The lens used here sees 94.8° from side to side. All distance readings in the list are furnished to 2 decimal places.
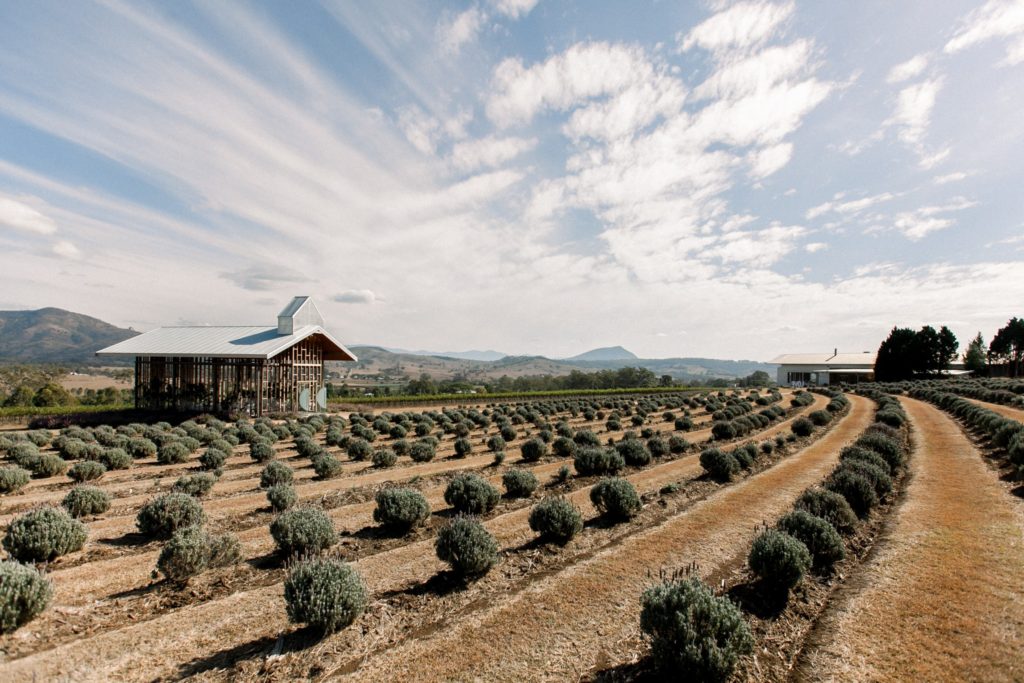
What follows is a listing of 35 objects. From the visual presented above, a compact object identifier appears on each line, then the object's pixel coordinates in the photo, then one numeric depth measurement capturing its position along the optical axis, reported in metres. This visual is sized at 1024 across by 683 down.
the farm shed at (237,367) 37.59
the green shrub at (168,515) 11.31
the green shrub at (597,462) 18.38
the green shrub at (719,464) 17.41
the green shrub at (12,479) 15.54
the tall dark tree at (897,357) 82.50
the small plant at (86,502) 12.92
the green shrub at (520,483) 15.47
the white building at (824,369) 94.38
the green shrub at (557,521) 11.00
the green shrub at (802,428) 28.12
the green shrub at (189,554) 8.46
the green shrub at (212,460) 20.23
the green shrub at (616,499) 12.61
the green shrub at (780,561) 8.13
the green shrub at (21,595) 6.59
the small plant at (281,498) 13.28
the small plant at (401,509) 11.61
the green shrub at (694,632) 5.75
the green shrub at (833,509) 11.05
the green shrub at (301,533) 9.88
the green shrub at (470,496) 13.49
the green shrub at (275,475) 16.27
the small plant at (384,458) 20.95
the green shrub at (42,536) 9.38
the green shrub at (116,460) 20.12
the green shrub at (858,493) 12.65
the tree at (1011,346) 79.94
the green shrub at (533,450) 22.17
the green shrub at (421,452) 22.47
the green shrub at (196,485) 15.10
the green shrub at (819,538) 9.35
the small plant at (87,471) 17.58
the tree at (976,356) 88.12
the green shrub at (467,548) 8.89
